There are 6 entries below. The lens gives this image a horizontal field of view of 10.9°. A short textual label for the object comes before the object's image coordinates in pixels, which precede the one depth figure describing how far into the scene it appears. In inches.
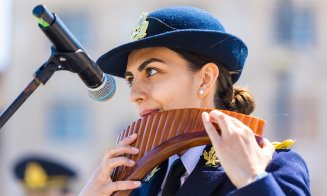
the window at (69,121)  1975.2
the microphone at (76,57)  222.9
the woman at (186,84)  235.1
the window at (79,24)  1947.6
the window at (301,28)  1826.0
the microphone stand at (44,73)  226.7
